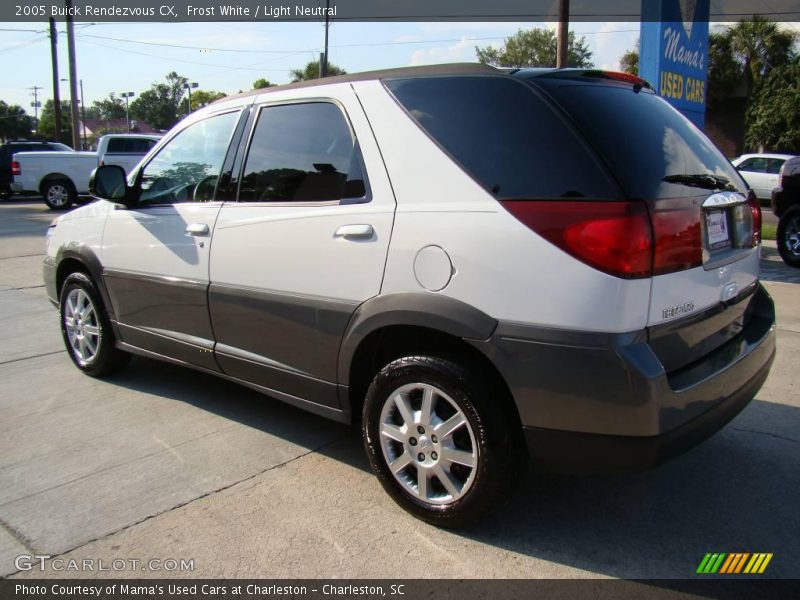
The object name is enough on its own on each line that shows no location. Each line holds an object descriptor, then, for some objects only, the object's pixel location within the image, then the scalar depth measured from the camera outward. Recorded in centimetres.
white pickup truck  1812
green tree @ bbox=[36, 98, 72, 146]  8301
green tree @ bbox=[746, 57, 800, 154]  2823
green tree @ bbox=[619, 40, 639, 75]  3519
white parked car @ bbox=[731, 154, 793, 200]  1958
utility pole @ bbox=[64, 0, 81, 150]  2613
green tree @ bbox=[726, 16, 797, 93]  3028
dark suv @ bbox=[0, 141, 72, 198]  2080
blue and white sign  855
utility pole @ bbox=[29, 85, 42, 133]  10811
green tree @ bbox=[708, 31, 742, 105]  3167
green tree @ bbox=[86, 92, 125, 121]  11552
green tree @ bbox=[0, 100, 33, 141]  8488
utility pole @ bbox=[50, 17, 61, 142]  3100
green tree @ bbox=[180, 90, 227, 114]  8778
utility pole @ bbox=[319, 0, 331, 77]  2971
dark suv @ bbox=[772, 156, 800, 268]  877
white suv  233
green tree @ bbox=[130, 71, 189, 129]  10381
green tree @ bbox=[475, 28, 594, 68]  4462
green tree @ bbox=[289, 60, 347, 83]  5051
